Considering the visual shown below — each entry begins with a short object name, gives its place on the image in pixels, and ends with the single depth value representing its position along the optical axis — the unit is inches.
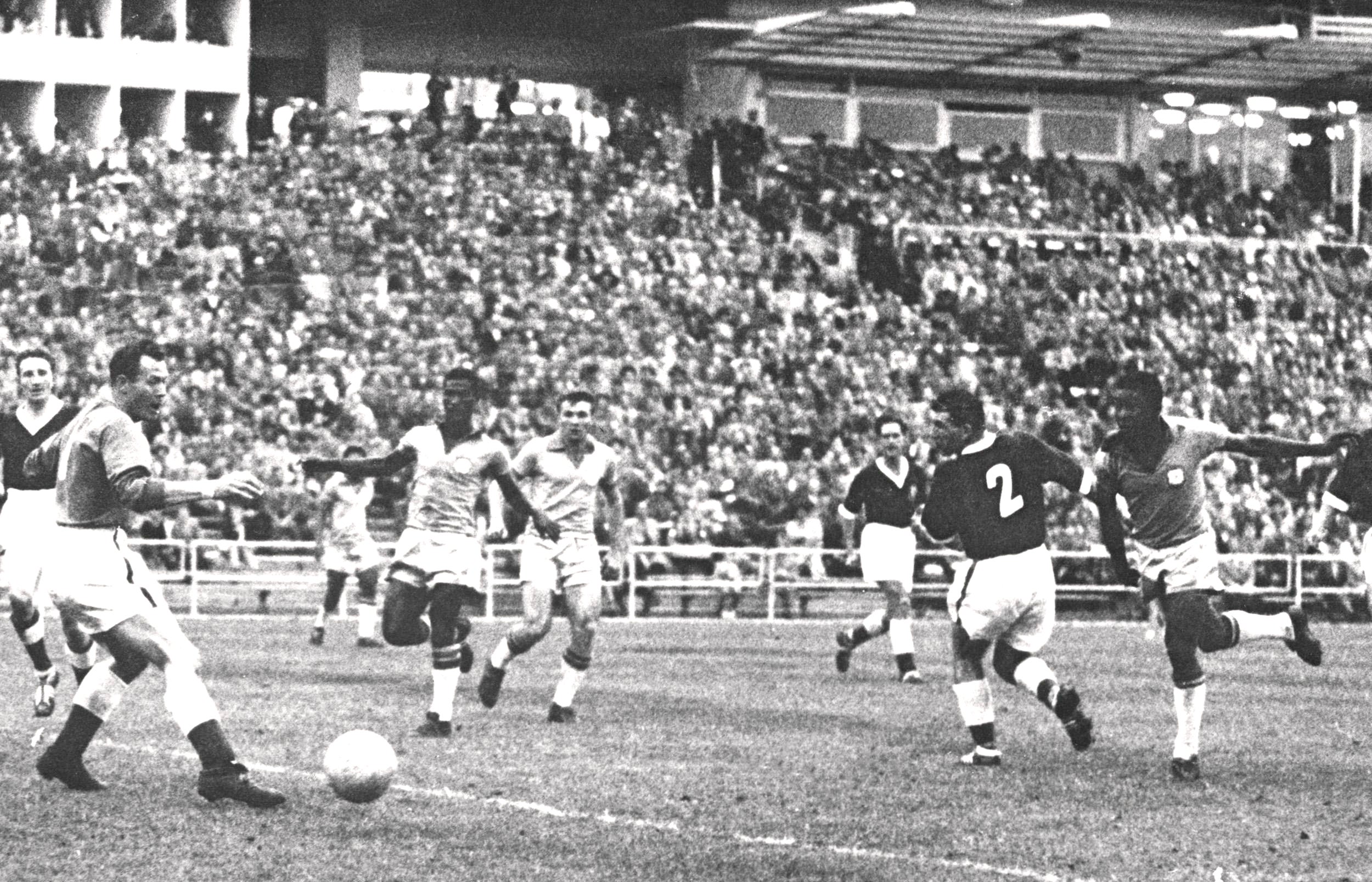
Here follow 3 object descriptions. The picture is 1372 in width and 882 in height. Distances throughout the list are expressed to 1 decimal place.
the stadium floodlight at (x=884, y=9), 1708.9
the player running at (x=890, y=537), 852.0
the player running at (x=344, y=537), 1058.1
